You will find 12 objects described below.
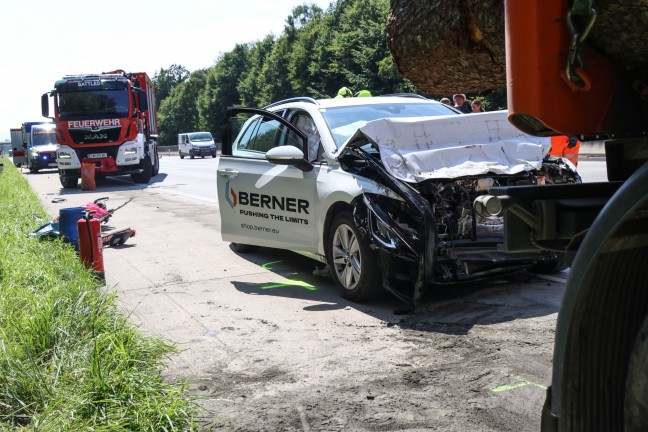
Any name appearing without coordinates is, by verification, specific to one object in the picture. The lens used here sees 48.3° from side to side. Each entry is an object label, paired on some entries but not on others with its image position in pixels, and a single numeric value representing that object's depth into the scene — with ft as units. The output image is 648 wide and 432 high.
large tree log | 6.07
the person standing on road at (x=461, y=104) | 30.42
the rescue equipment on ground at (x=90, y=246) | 23.18
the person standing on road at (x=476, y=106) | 32.65
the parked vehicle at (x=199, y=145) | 171.53
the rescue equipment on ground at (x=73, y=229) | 26.61
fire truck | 72.33
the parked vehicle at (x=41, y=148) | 123.57
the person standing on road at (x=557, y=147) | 20.95
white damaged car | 17.95
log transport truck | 5.91
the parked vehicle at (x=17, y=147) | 174.50
